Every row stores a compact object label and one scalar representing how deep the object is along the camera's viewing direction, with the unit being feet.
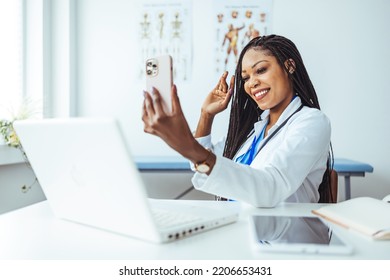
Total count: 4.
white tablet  1.84
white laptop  1.81
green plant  7.23
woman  2.52
